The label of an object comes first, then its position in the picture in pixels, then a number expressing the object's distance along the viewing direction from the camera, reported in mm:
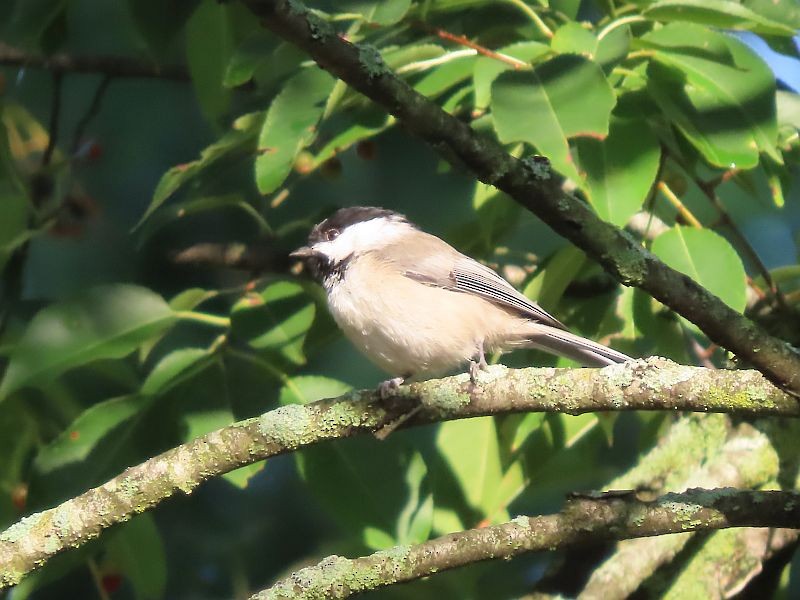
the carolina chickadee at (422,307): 5602
